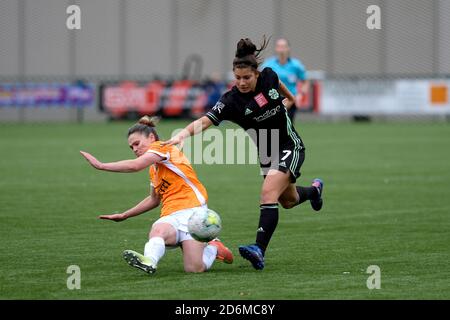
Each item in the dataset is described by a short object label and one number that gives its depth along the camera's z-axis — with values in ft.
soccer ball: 50.72
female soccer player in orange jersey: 49.83
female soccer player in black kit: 53.57
